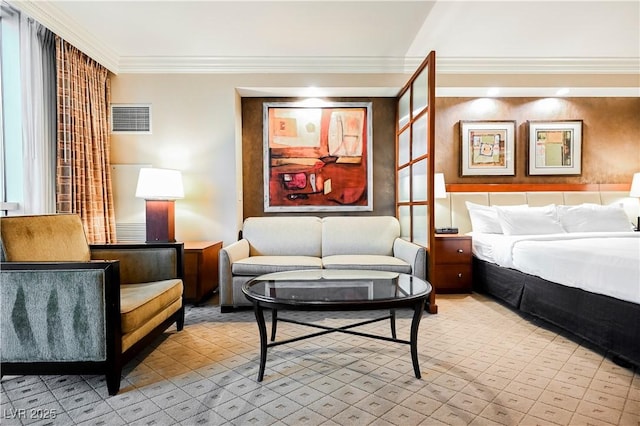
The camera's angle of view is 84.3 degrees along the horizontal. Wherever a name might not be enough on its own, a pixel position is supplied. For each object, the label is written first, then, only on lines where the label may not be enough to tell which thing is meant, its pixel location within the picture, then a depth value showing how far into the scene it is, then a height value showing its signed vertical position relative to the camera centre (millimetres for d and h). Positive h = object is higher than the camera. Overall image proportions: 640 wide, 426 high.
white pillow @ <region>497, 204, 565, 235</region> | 3758 -242
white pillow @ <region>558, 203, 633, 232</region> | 3818 -218
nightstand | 3834 -701
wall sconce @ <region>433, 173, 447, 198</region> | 4051 +145
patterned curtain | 3109 +560
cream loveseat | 3375 -438
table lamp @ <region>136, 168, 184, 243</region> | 3420 +41
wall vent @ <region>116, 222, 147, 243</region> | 3896 -328
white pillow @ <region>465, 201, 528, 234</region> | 4047 -218
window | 2838 +744
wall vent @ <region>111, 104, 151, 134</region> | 3918 +936
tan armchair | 1767 -582
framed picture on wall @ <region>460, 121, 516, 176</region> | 4430 +643
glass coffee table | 1823 -532
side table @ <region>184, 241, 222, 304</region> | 3395 -675
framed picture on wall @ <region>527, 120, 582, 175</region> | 4438 +650
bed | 2133 -474
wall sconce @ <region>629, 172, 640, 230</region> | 4215 +120
